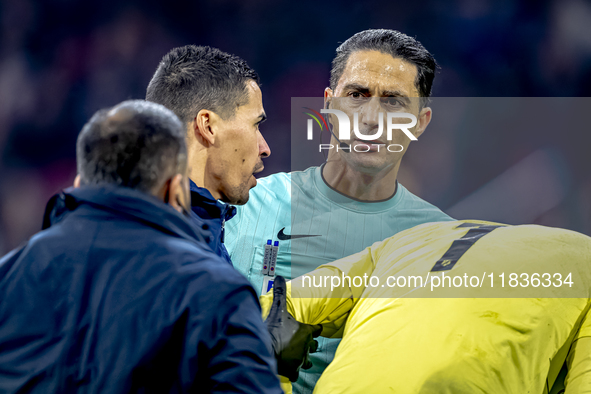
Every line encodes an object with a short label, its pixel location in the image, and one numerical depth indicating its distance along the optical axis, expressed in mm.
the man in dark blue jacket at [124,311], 7740
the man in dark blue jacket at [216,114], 10430
